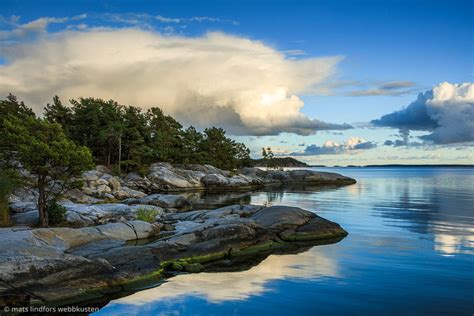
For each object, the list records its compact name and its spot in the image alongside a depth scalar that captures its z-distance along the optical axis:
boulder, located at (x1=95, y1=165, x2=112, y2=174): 72.91
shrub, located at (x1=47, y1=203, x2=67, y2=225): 25.95
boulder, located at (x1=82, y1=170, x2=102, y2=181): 54.09
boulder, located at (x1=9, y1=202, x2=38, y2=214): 29.06
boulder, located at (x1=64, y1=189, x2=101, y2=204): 40.32
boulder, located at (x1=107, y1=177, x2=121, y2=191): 56.05
